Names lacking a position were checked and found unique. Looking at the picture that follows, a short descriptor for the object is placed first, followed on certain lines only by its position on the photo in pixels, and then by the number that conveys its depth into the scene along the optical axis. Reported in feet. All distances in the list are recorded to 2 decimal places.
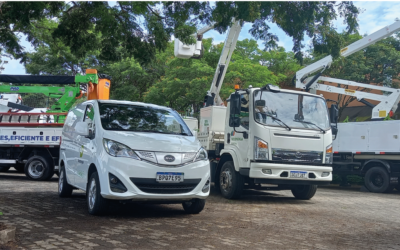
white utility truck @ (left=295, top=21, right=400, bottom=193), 47.85
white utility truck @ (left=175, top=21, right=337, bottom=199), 31.89
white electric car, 22.03
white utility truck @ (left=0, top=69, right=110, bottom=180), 47.70
